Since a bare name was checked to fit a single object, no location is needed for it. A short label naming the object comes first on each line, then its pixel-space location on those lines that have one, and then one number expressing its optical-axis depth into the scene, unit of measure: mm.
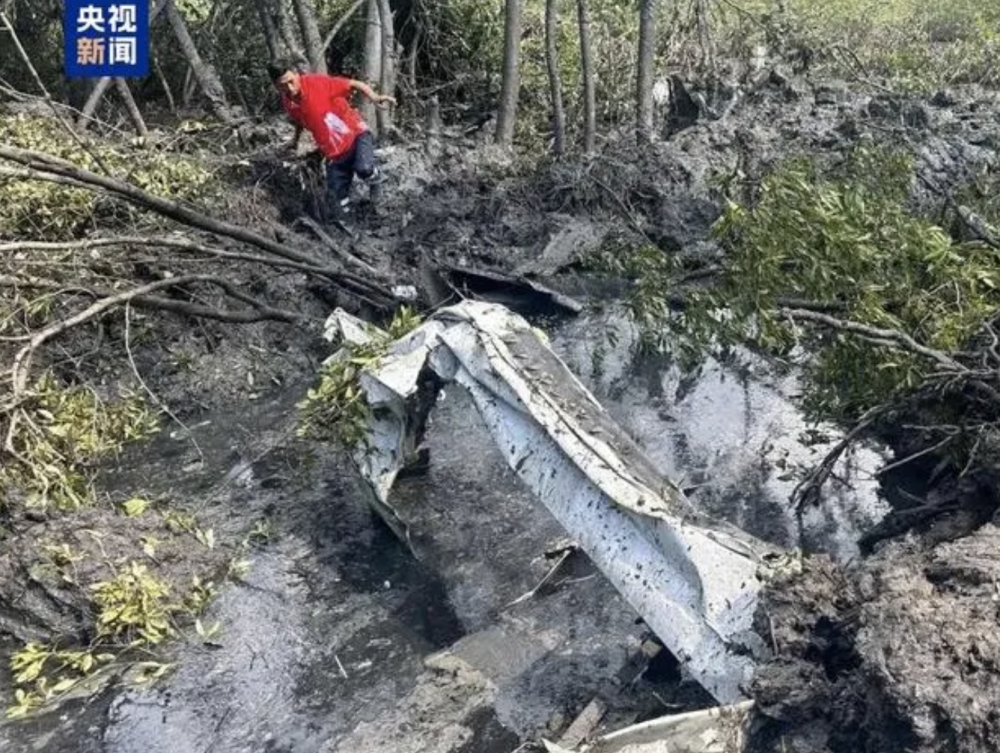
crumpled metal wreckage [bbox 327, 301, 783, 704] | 3322
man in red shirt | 8203
